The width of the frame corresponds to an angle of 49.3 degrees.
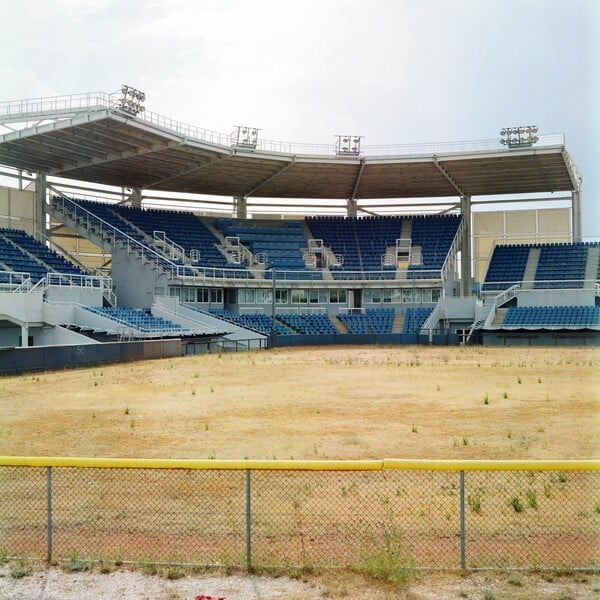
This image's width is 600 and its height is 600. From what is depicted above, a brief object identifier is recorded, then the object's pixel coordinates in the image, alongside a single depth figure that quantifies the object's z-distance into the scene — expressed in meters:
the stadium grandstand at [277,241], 44.22
